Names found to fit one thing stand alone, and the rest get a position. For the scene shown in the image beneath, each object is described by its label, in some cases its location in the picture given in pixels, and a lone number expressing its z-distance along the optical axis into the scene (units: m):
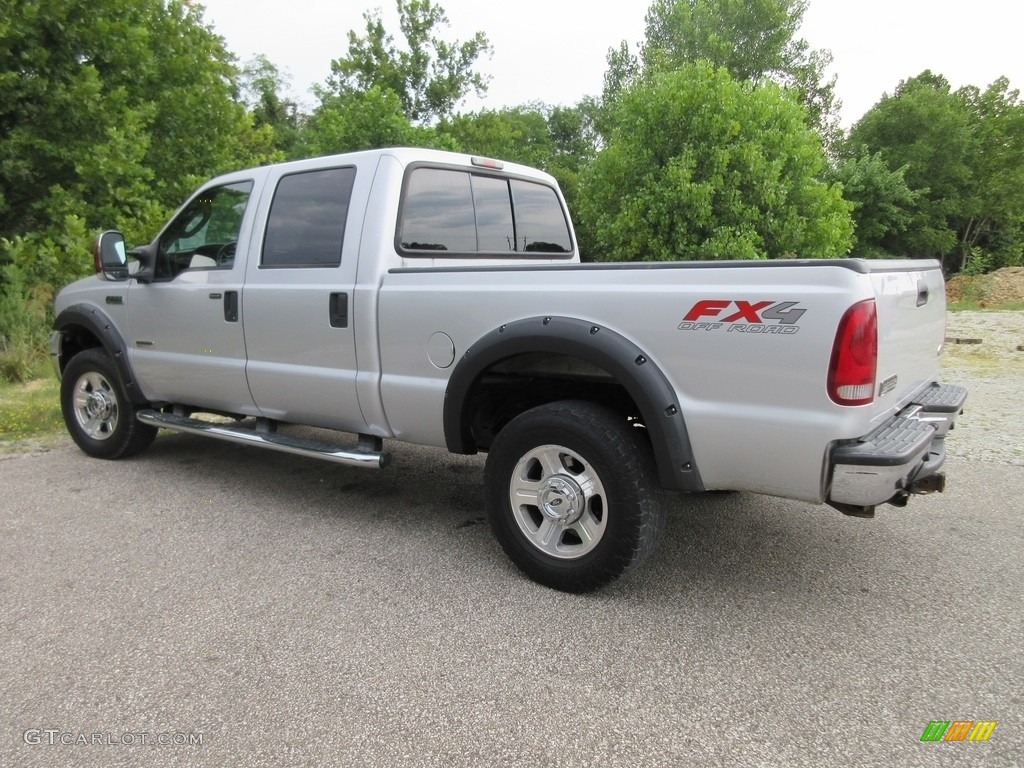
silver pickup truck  2.68
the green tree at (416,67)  25.03
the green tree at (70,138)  10.09
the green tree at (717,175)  11.88
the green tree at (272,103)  34.36
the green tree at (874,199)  29.50
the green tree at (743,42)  33.19
